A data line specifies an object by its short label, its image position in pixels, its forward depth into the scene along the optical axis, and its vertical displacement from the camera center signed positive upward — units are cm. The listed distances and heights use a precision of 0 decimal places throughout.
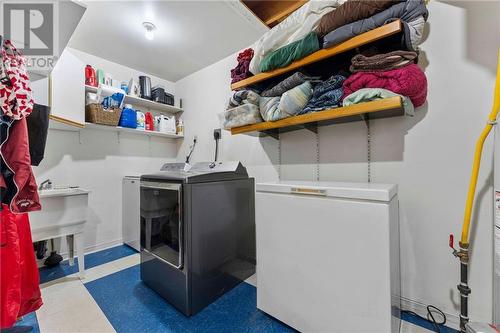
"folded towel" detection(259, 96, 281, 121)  167 +48
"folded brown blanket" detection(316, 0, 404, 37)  123 +93
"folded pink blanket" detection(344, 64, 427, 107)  119 +49
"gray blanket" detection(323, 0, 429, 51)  115 +83
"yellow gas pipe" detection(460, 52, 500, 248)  109 -4
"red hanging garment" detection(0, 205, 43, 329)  123 -62
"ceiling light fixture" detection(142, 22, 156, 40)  203 +136
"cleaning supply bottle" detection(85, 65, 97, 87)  235 +101
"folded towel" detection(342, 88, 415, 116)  121 +40
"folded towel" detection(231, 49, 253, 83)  193 +91
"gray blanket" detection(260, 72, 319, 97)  154 +62
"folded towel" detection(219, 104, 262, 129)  178 +43
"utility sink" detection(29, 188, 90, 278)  174 -43
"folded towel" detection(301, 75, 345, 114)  143 +49
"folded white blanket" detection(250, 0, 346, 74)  144 +100
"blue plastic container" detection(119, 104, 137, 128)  260 +60
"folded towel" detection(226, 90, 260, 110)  179 +59
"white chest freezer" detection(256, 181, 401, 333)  103 -51
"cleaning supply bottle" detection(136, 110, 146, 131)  276 +59
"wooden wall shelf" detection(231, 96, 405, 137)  119 +34
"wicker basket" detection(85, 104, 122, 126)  230 +57
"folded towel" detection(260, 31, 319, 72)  144 +81
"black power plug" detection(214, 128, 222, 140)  273 +41
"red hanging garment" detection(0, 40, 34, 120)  111 +43
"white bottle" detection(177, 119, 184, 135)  320 +57
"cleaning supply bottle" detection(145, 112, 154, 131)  288 +61
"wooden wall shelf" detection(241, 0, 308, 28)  176 +136
